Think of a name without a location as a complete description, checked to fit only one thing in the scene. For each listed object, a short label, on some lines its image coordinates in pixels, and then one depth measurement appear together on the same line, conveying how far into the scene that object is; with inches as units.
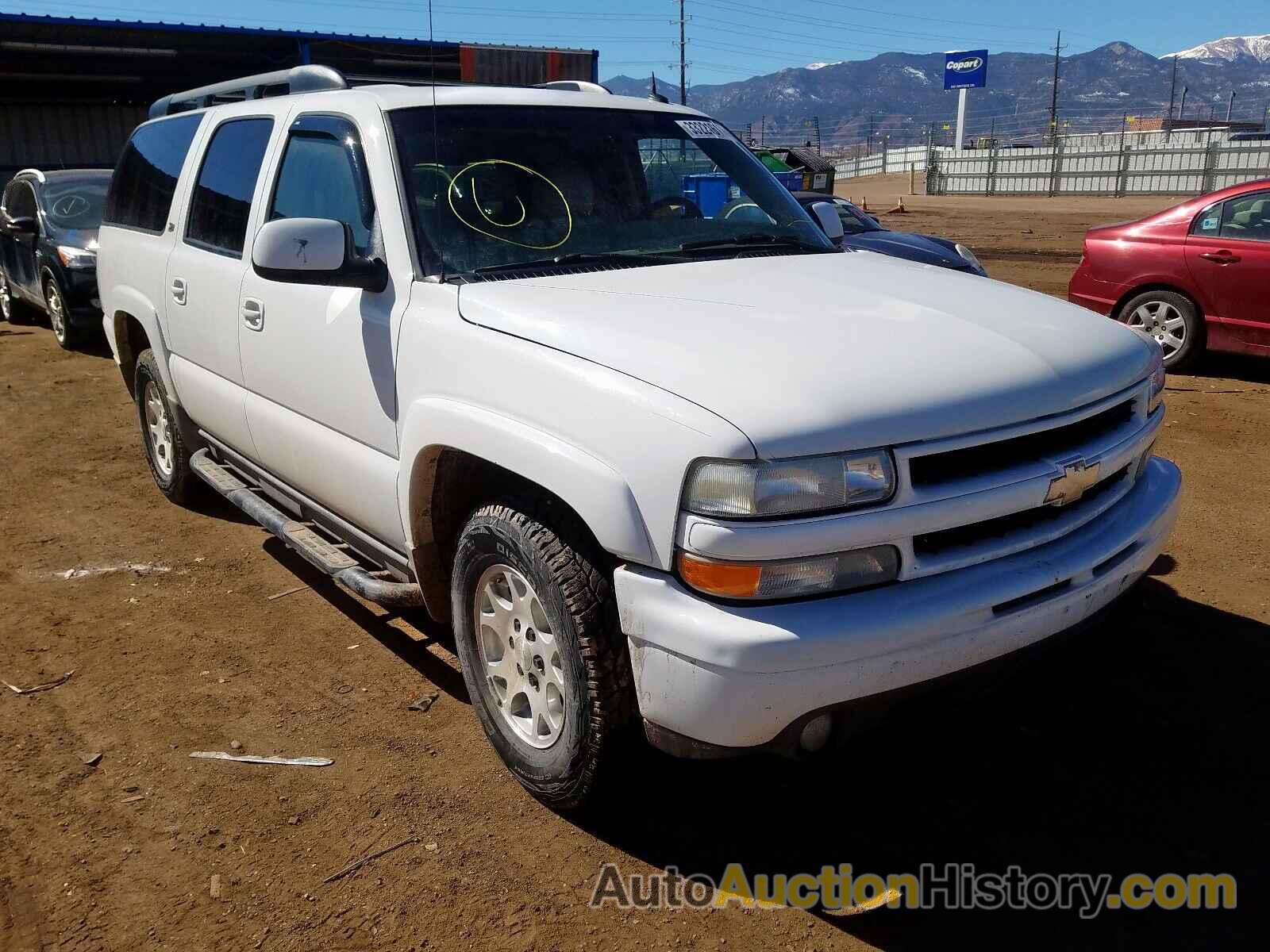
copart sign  2429.9
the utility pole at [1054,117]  1465.3
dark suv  398.0
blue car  391.5
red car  302.8
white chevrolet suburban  88.7
